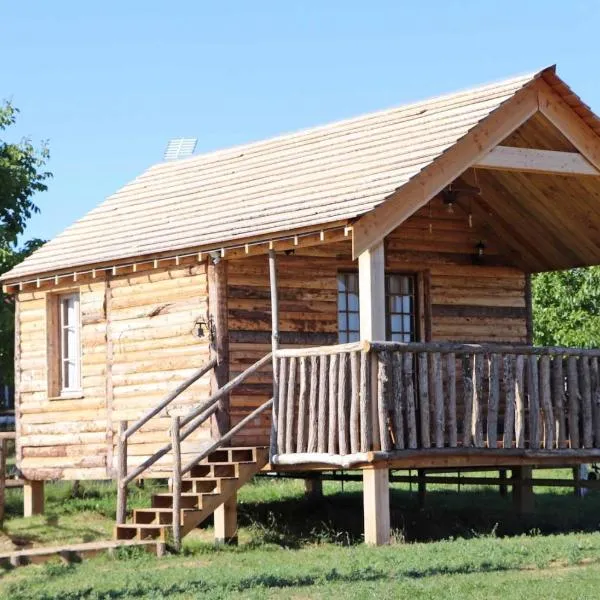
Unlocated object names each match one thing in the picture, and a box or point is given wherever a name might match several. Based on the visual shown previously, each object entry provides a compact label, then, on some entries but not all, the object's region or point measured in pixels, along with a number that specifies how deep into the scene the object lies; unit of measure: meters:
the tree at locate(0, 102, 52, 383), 33.88
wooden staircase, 18.00
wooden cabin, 17.78
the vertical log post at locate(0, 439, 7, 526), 21.36
